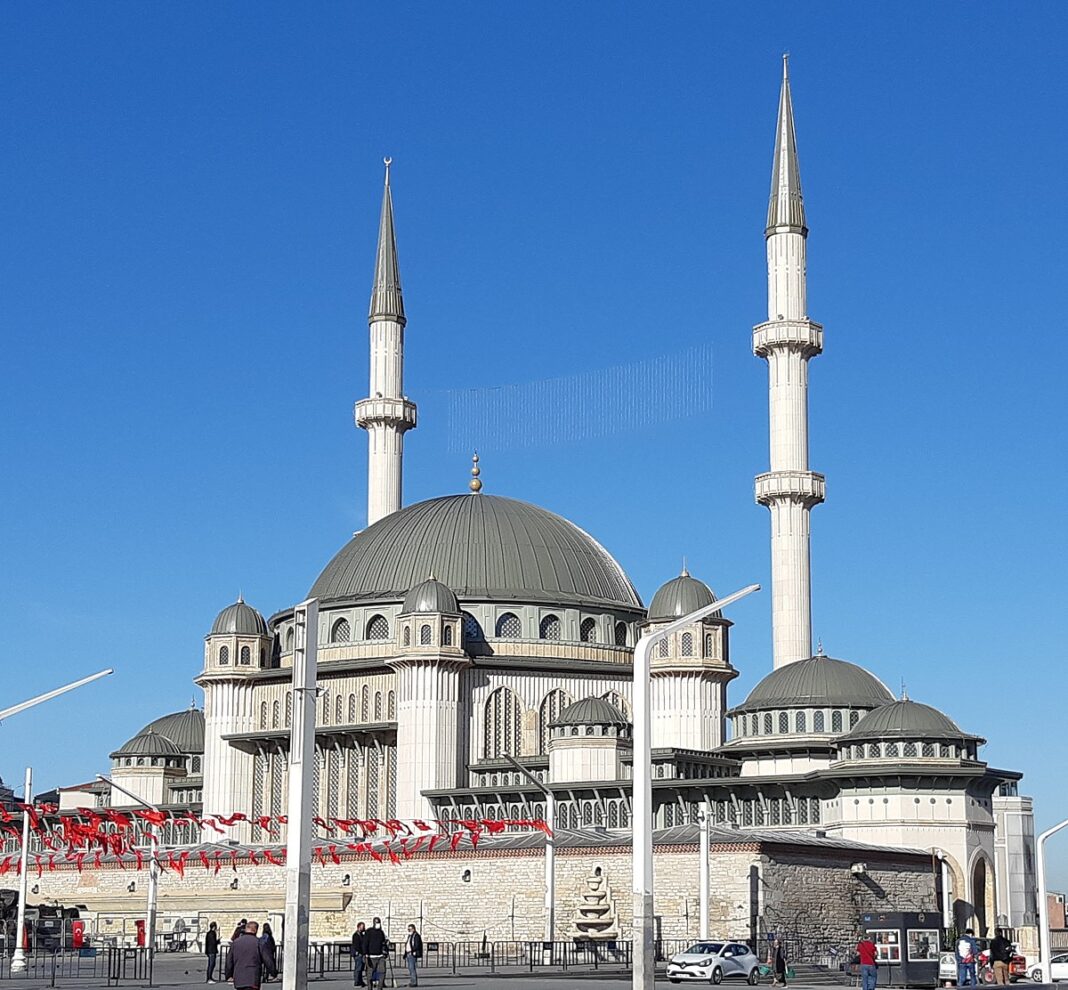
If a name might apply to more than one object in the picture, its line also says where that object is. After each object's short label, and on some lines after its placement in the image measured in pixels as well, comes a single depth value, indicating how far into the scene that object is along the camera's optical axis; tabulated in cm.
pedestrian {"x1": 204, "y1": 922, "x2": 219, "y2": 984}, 4278
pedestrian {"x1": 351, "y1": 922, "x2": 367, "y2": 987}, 3918
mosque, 6881
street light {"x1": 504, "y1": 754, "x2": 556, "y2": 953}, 5494
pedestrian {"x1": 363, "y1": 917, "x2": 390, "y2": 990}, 3809
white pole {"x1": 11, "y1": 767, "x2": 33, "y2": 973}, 4972
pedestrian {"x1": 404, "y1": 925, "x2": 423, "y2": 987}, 4159
